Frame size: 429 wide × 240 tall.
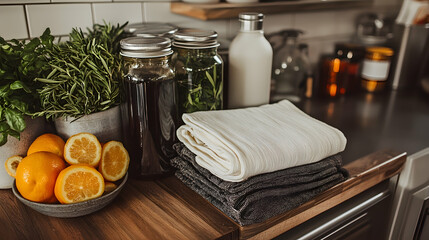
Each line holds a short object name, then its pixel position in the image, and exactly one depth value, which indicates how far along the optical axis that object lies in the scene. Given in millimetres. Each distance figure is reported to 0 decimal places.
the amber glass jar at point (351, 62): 1359
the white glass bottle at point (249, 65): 833
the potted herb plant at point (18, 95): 587
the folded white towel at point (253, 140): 581
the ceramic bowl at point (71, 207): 578
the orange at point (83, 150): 636
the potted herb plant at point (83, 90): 649
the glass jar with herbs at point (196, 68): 745
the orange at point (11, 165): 655
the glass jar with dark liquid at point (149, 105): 664
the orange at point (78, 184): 584
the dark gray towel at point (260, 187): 583
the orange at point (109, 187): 639
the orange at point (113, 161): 650
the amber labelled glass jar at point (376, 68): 1393
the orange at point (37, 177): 590
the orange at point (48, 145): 652
